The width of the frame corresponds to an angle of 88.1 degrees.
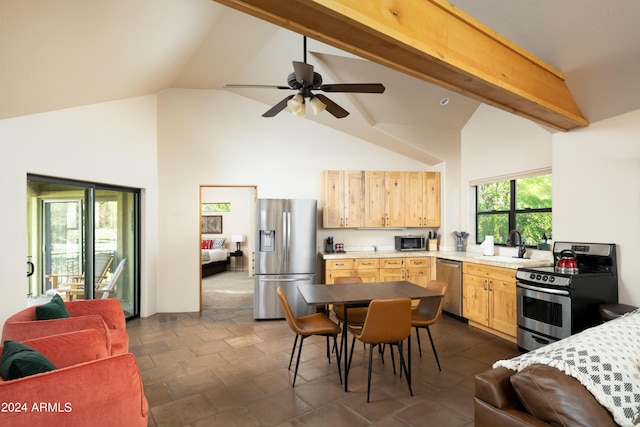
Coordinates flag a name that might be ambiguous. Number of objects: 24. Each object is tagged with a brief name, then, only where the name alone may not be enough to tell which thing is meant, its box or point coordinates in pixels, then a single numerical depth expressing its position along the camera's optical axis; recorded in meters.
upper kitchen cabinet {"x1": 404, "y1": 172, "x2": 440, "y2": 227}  5.54
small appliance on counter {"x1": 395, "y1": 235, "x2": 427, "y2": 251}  5.56
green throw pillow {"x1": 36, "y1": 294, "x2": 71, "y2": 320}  2.48
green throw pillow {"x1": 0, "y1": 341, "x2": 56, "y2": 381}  1.53
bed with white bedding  8.51
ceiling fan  2.77
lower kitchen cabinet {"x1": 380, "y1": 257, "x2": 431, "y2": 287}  5.14
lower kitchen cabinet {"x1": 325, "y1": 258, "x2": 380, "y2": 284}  5.05
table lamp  9.47
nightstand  9.52
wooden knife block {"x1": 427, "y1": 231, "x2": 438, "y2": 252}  5.60
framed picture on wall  9.88
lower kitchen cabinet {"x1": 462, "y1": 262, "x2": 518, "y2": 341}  3.79
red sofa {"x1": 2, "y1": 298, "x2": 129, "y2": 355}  2.23
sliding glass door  3.46
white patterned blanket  1.28
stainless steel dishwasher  4.61
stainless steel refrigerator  4.82
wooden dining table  2.76
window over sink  4.29
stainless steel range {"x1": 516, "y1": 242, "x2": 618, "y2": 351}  2.95
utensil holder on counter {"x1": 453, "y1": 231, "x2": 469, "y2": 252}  5.32
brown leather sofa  1.22
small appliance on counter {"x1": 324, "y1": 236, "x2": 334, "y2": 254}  5.43
